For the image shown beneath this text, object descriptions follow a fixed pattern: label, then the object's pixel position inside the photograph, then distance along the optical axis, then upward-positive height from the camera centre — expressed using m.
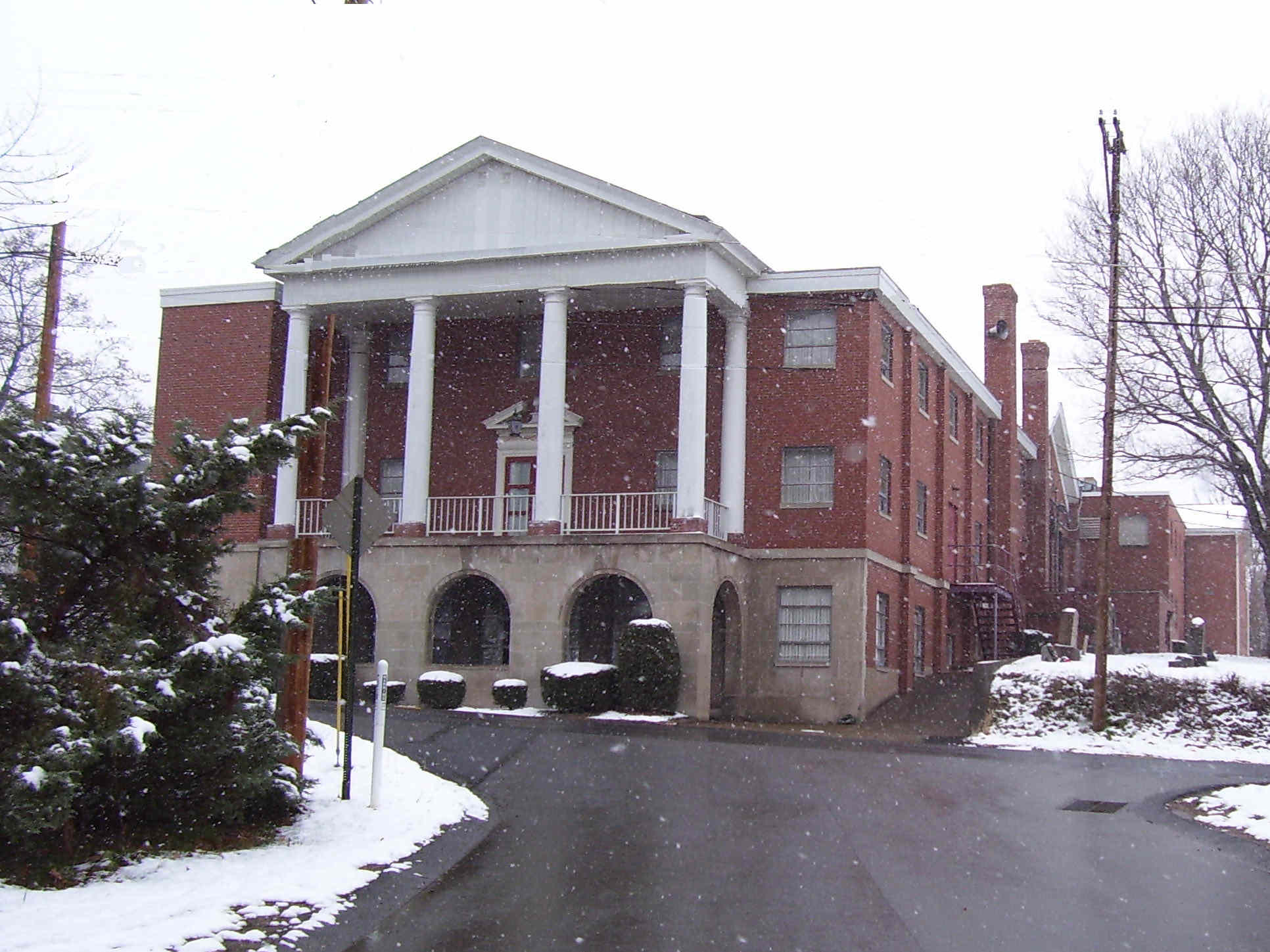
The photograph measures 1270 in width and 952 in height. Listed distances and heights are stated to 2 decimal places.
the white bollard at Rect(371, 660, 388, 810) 12.42 -1.18
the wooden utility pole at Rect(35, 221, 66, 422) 17.02 +3.50
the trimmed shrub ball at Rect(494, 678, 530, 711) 26.17 -1.41
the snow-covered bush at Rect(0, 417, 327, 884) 9.66 -0.14
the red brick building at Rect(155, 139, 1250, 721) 27.58 +4.14
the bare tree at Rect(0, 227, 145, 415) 31.98 +5.99
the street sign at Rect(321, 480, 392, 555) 13.38 +0.88
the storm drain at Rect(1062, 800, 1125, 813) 15.02 -1.84
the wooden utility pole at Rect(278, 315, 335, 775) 12.68 -0.23
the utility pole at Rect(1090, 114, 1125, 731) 23.89 +3.36
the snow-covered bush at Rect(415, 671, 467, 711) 26.25 -1.39
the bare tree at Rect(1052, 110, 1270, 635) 30.22 +7.15
